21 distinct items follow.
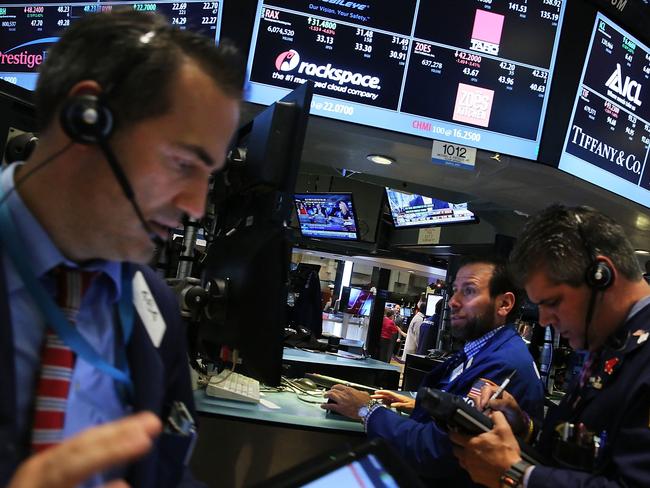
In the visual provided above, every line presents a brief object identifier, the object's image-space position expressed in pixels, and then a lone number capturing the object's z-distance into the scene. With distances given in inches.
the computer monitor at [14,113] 57.8
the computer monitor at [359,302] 565.2
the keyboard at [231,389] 85.4
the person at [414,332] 413.4
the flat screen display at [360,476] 26.8
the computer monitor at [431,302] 505.4
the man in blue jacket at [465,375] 77.5
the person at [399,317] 610.5
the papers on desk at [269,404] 88.3
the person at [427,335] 337.5
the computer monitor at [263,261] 58.9
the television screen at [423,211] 218.8
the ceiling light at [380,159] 133.7
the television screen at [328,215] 227.9
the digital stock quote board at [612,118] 120.0
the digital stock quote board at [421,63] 105.1
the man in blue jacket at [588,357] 51.4
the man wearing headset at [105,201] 27.5
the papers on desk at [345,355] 172.7
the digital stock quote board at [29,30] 115.5
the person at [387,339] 452.4
